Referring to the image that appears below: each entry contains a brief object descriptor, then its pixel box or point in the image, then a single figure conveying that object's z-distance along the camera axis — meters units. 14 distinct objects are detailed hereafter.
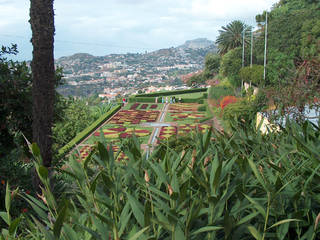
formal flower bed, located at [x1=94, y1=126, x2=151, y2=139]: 24.75
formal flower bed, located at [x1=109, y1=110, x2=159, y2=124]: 30.68
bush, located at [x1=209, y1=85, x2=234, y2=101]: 30.47
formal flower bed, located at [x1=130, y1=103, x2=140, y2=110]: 39.30
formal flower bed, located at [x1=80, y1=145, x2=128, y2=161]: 19.66
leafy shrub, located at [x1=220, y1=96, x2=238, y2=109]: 25.94
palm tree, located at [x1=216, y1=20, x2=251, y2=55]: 53.41
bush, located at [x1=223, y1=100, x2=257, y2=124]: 18.49
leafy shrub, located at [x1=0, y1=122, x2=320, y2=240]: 1.25
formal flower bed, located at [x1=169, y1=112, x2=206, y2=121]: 31.67
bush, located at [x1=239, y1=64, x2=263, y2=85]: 31.36
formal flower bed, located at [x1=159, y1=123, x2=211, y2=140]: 24.56
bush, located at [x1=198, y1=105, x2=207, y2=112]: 35.76
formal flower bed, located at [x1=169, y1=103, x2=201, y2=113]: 37.03
